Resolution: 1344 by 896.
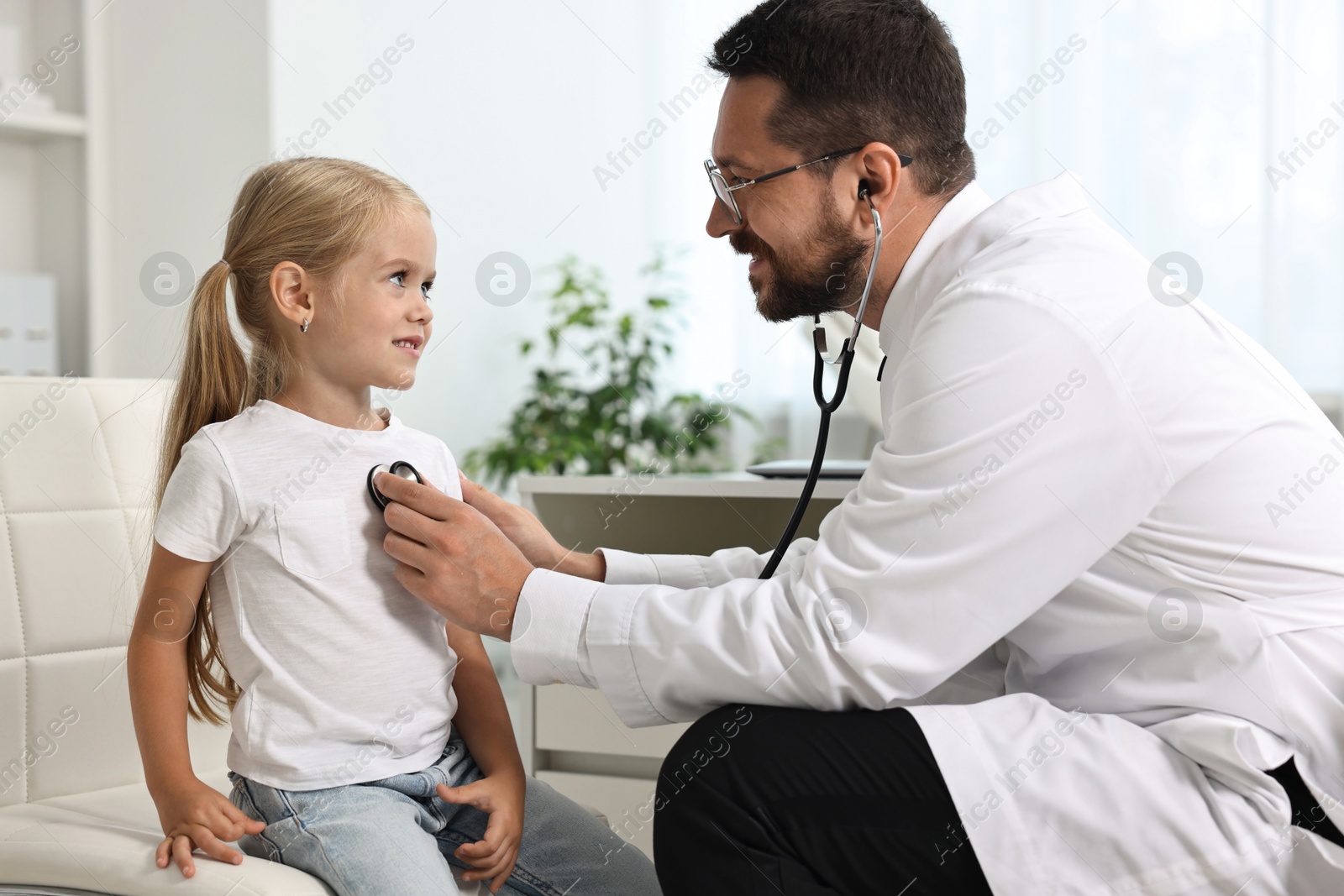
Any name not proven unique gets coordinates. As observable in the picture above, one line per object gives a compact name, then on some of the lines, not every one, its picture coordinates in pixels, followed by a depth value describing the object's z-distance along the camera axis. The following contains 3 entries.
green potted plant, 2.64
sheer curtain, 2.12
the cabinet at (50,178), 2.10
